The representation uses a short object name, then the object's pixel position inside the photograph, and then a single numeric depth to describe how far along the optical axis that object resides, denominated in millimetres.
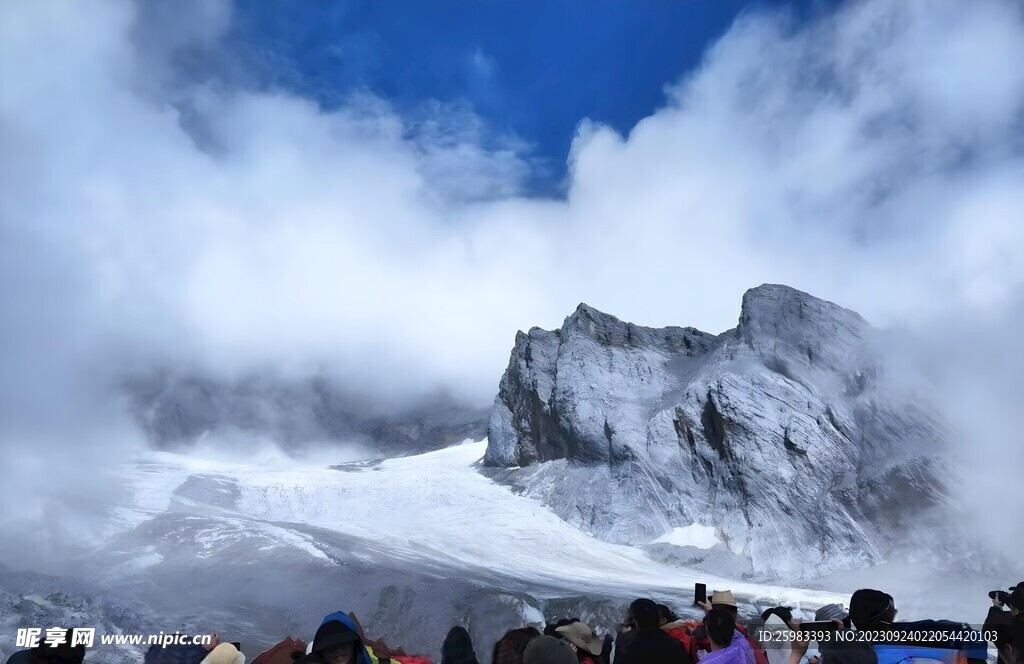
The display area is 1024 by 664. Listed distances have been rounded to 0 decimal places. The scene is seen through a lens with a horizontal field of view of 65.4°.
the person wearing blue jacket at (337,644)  4652
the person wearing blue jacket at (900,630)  5223
